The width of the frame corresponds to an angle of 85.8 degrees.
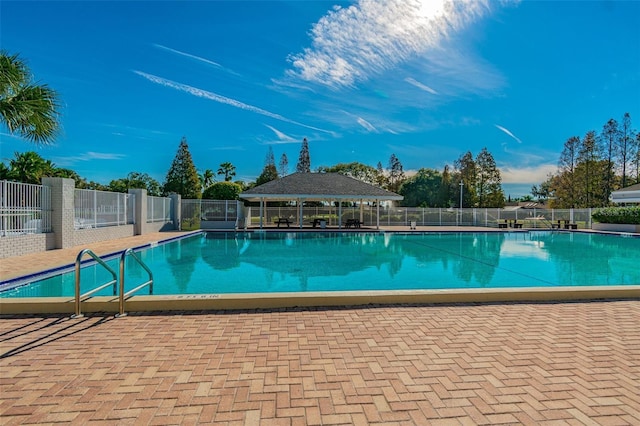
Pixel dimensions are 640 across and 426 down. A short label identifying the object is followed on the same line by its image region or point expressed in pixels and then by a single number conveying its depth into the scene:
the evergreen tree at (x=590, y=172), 33.28
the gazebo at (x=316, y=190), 20.58
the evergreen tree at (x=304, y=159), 47.34
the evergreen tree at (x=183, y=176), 41.12
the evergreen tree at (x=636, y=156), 32.62
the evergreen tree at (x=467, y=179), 39.62
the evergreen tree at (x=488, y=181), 39.84
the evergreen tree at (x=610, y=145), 32.38
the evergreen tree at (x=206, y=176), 52.63
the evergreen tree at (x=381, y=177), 49.78
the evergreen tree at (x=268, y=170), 45.71
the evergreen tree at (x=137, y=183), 53.83
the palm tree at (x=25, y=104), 6.97
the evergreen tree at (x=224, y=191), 28.30
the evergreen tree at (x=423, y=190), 42.72
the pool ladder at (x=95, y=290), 3.95
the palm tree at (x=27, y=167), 16.89
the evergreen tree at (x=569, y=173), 34.41
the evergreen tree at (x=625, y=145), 32.12
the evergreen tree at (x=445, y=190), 41.16
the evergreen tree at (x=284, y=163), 49.69
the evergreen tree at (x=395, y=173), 49.44
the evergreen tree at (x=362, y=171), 52.84
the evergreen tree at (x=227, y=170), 50.84
